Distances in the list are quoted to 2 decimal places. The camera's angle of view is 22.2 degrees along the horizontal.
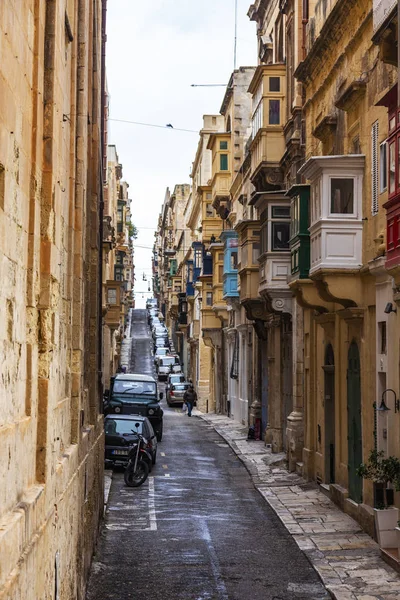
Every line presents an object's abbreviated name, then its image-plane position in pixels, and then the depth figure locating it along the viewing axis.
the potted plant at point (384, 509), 15.59
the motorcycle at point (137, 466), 23.97
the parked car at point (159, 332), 107.47
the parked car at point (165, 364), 75.56
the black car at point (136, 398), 33.81
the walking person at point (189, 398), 50.81
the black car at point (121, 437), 26.20
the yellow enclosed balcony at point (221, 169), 51.25
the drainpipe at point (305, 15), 27.45
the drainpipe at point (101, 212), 19.56
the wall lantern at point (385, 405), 16.27
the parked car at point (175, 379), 60.65
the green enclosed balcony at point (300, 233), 21.72
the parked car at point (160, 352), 84.40
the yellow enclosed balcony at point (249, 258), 33.44
